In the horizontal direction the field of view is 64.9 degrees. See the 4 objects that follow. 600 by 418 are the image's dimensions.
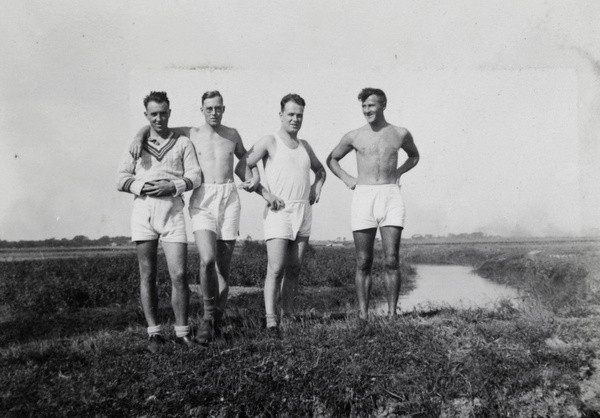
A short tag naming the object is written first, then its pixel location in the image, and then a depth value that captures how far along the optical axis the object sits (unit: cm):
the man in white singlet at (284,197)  439
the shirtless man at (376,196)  465
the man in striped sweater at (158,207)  395
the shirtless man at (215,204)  414
